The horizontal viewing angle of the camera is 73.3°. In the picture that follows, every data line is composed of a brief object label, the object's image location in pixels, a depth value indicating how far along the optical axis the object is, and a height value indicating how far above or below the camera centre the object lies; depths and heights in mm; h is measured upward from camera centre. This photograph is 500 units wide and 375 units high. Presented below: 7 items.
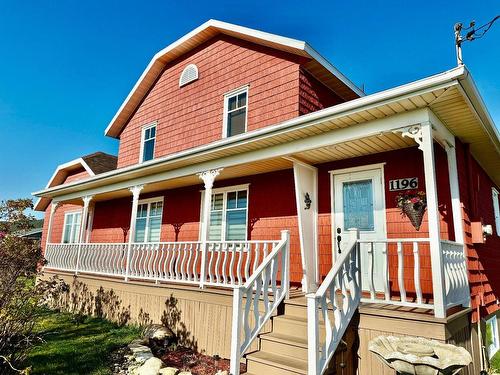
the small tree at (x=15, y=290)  4840 -766
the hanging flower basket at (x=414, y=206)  5227 +784
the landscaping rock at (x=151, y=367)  4755 -1672
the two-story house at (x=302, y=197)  4195 +1137
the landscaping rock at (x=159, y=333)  6223 -1551
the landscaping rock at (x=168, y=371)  4719 -1687
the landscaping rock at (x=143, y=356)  5172 -1666
